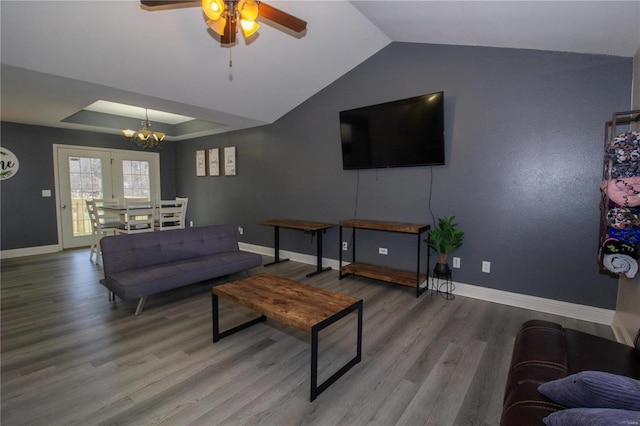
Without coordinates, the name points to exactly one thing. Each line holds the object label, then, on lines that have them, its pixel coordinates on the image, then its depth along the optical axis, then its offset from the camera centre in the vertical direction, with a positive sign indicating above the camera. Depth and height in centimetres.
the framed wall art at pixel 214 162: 626 +66
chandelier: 521 +99
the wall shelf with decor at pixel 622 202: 203 -5
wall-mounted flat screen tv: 340 +74
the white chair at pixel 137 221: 430 -38
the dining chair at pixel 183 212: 499 -31
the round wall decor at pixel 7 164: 511 +49
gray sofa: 294 -78
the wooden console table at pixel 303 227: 421 -47
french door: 578 +25
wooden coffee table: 186 -77
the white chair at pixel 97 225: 480 -51
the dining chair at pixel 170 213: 478 -36
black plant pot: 336 -84
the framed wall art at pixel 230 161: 591 +63
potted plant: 328 -51
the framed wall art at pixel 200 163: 658 +66
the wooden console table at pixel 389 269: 340 -97
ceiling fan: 193 +123
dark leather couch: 116 -80
